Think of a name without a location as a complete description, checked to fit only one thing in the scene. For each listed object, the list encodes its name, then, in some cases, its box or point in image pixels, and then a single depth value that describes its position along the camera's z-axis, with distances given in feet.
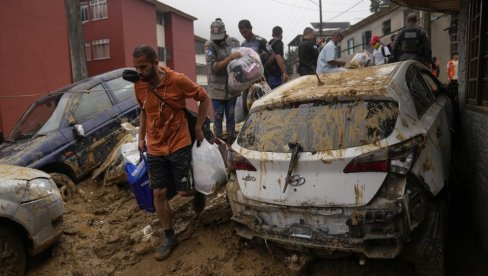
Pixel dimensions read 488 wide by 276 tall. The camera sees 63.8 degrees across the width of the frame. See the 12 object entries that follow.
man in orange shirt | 12.16
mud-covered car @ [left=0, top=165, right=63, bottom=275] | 11.12
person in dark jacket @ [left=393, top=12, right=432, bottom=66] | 21.95
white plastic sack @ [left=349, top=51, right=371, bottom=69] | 23.59
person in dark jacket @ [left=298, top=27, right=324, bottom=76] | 25.39
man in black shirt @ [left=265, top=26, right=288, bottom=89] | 24.53
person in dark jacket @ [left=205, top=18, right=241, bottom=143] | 18.35
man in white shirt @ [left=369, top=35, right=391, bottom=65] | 30.81
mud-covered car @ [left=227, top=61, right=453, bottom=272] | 8.58
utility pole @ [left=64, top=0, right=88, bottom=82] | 34.65
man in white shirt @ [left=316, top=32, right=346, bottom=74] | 23.54
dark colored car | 18.74
